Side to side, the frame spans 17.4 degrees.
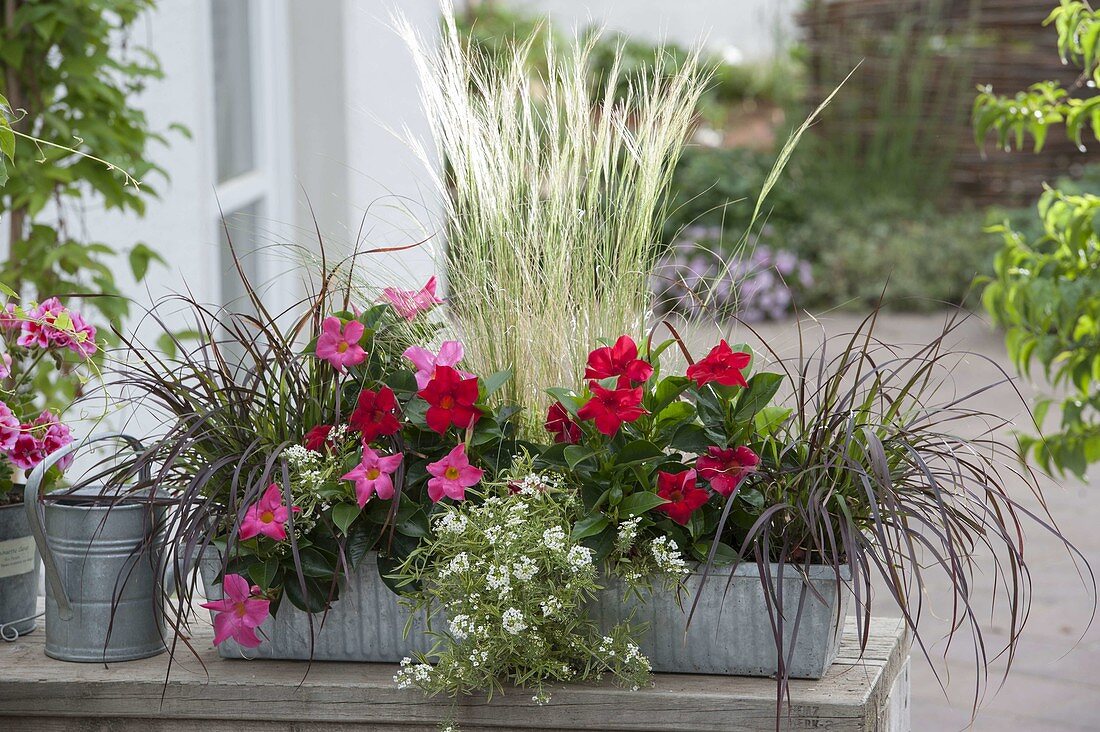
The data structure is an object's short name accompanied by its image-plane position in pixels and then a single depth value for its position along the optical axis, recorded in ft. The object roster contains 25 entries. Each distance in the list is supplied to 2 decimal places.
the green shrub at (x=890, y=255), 40.31
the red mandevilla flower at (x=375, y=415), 10.74
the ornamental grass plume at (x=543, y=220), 11.00
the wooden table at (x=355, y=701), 10.51
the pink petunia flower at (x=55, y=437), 11.07
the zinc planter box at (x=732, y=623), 10.55
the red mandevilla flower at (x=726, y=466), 10.59
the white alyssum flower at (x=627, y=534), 10.51
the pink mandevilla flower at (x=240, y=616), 10.65
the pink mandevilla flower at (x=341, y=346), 10.72
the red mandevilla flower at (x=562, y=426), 10.82
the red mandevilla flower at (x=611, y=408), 10.51
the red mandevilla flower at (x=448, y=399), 10.64
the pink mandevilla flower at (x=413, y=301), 11.06
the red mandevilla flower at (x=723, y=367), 10.61
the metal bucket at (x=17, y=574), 11.08
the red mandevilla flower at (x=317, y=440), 10.79
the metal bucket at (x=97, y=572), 10.79
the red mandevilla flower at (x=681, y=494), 10.58
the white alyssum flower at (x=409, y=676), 10.49
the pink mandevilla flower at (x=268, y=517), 10.52
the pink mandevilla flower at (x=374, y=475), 10.57
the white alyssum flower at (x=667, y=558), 10.51
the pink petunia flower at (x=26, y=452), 11.04
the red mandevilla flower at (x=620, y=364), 10.61
